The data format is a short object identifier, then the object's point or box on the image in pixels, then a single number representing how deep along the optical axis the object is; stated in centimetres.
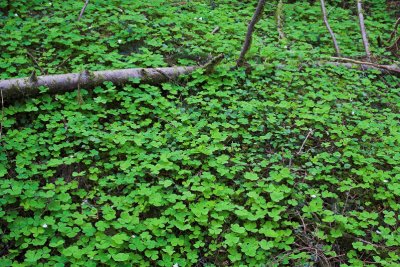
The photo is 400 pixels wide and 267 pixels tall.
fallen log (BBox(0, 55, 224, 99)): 489
